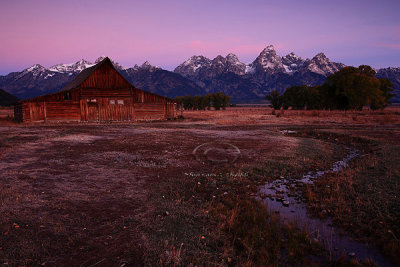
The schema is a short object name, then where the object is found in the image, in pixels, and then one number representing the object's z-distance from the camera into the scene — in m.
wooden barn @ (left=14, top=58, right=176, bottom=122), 33.66
